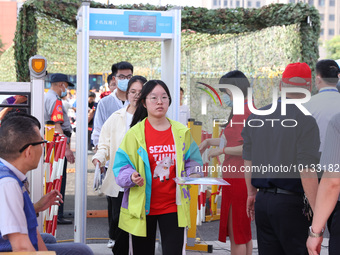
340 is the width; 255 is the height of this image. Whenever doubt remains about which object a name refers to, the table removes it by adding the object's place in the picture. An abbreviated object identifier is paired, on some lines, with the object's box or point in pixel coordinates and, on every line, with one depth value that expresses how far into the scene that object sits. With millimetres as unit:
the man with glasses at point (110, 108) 6020
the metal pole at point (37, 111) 4258
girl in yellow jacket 4086
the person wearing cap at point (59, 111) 7355
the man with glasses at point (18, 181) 2762
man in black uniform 3516
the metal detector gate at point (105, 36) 5289
